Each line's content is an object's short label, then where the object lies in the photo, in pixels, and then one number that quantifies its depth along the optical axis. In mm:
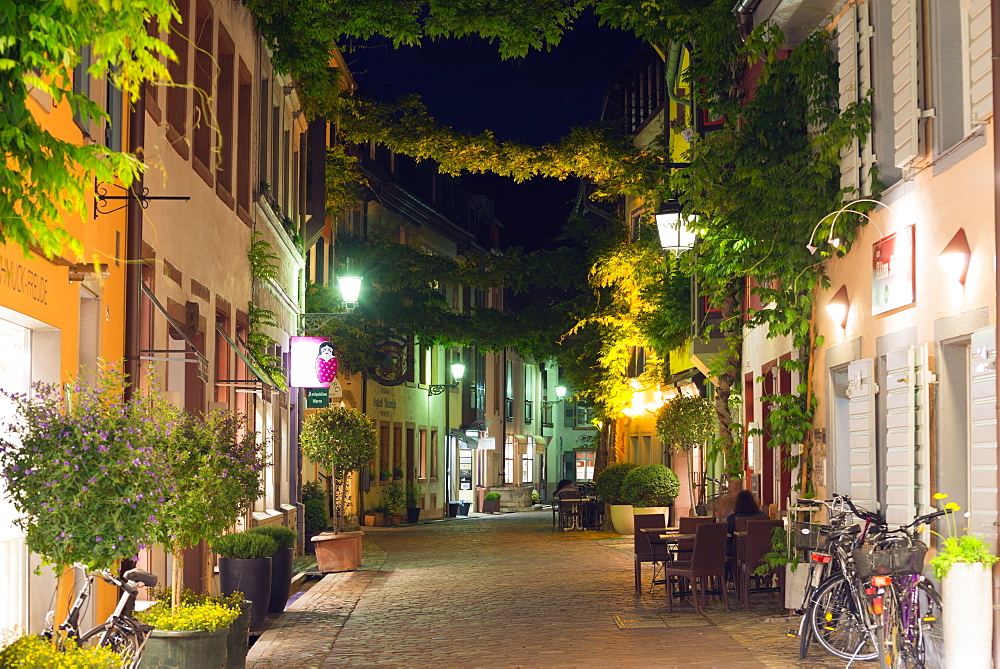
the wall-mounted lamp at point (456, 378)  36969
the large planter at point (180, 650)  7621
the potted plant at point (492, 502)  45344
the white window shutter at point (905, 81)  9703
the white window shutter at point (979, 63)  8469
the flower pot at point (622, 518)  28094
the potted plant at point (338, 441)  21234
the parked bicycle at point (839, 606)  9719
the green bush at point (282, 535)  13914
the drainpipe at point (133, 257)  10180
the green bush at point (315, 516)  25172
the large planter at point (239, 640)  8715
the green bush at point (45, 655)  5492
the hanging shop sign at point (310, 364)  20234
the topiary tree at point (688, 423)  24547
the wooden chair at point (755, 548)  13555
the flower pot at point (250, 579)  12328
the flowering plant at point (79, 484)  6227
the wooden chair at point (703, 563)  13539
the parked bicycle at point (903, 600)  8531
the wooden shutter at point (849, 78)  11406
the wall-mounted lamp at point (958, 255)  8875
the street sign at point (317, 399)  23062
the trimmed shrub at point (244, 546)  12344
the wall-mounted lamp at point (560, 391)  41100
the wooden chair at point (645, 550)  15273
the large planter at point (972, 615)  7938
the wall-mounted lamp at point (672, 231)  17172
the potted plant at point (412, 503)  37562
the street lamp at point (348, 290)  21219
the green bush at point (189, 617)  7926
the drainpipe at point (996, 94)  8047
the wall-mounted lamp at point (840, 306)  11852
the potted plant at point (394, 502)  35969
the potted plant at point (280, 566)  13891
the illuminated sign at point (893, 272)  10102
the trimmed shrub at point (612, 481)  28125
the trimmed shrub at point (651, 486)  26531
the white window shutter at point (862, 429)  10891
